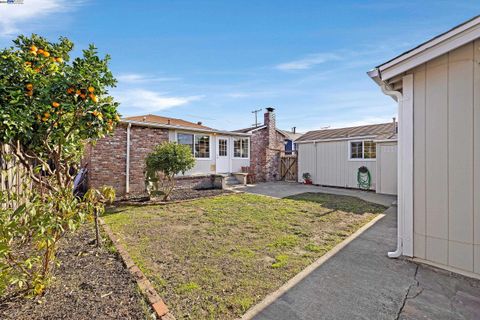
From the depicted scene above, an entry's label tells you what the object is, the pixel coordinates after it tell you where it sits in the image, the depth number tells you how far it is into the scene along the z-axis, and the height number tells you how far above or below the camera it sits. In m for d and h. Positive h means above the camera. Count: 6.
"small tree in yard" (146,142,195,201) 8.20 -0.13
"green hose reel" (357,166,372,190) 11.67 -1.12
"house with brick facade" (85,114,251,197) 9.20 +0.26
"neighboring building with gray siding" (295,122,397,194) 10.52 +0.18
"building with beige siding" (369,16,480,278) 3.04 +0.12
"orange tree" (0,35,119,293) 2.05 +0.50
